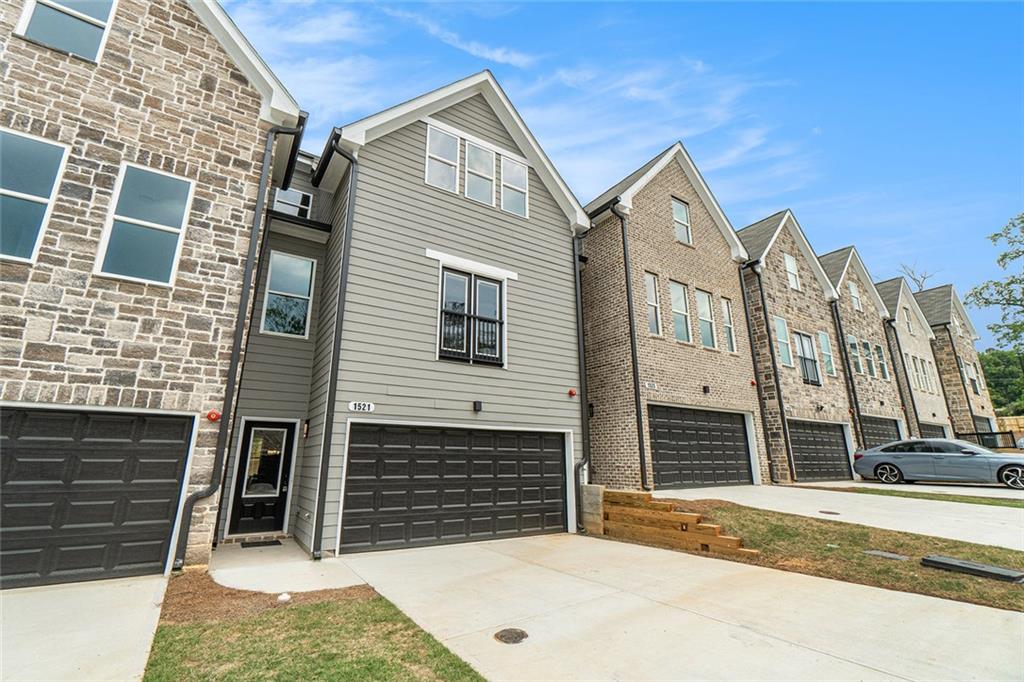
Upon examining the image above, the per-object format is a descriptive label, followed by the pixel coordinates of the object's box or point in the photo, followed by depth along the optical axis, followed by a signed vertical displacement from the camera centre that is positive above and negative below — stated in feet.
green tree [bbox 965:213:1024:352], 80.84 +29.62
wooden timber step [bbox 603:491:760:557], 24.88 -5.03
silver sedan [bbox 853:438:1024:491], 43.62 -1.82
